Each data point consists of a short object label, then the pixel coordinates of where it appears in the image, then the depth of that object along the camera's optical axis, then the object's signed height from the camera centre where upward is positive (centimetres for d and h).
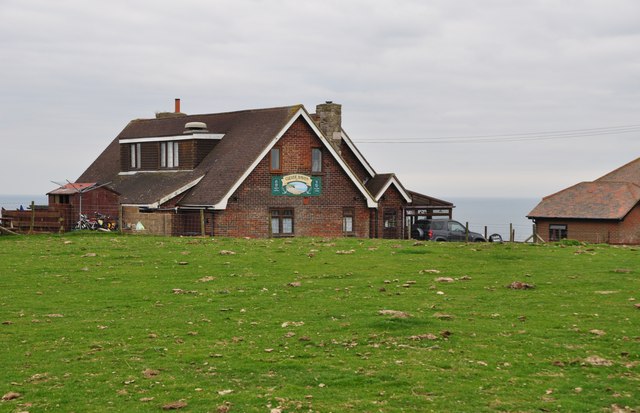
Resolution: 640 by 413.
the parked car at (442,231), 6125 -54
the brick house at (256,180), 5344 +323
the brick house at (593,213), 6956 +74
